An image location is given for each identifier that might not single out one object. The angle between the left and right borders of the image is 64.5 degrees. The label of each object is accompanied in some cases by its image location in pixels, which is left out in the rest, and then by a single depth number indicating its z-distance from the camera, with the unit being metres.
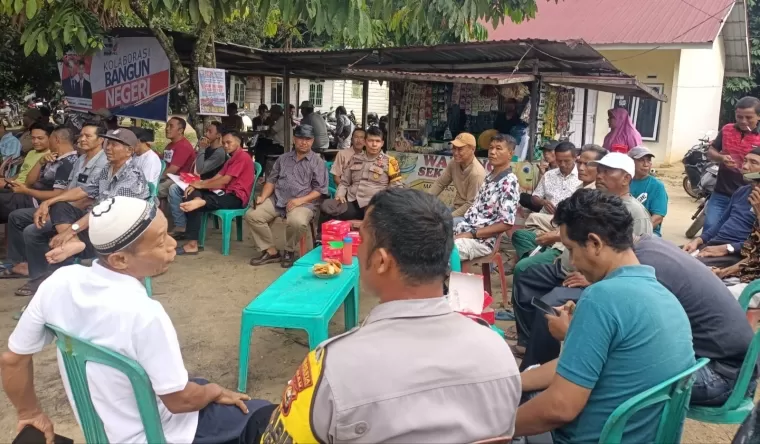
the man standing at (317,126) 10.66
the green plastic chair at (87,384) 1.70
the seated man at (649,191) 4.84
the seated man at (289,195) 5.89
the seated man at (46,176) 4.79
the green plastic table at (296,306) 3.14
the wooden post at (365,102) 12.00
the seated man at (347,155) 6.27
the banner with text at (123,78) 7.43
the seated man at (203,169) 6.36
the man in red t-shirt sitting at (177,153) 6.79
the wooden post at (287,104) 10.01
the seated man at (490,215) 4.43
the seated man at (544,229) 4.05
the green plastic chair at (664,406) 1.79
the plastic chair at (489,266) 4.52
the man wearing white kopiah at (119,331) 1.71
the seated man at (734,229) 4.02
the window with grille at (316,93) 26.57
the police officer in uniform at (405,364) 1.24
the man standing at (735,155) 5.20
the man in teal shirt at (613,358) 1.79
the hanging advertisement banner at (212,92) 6.91
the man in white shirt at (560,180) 5.33
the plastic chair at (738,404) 2.22
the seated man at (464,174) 5.14
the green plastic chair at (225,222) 6.11
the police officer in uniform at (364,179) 5.94
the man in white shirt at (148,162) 5.68
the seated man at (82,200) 4.42
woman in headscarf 8.01
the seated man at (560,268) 3.39
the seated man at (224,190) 6.13
